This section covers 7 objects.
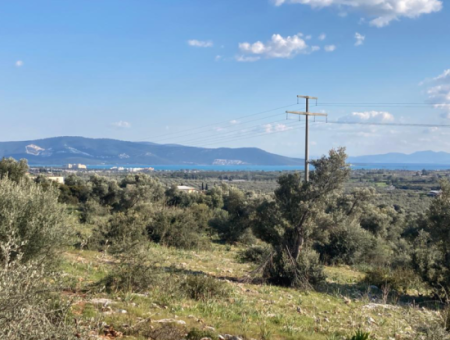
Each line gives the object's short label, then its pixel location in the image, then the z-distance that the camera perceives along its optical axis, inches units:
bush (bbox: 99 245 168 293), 402.0
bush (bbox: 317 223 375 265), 1060.5
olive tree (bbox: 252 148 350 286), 647.1
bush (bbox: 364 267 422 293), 679.1
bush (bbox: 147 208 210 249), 1090.7
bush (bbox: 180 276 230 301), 425.7
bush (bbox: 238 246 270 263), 783.1
